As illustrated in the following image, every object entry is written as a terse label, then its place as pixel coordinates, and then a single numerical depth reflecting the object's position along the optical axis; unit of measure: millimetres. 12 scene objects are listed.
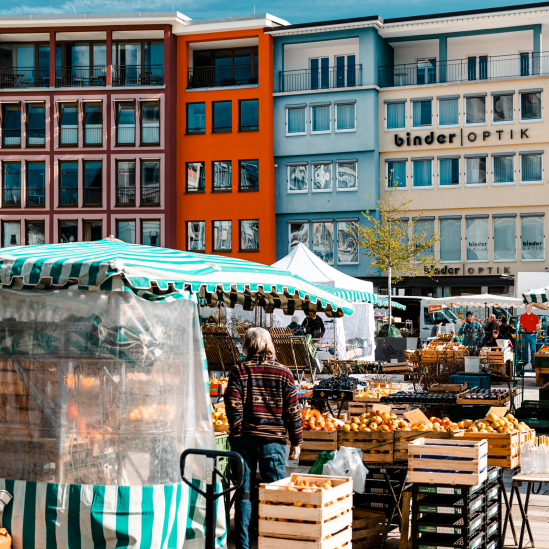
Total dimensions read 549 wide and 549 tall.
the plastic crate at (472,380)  16969
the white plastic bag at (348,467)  7336
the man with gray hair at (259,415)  6750
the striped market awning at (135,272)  6352
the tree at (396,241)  37438
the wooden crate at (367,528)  7379
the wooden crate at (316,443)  8227
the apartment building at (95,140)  45188
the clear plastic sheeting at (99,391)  6547
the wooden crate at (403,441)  7840
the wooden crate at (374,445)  7848
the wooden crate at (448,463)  6797
